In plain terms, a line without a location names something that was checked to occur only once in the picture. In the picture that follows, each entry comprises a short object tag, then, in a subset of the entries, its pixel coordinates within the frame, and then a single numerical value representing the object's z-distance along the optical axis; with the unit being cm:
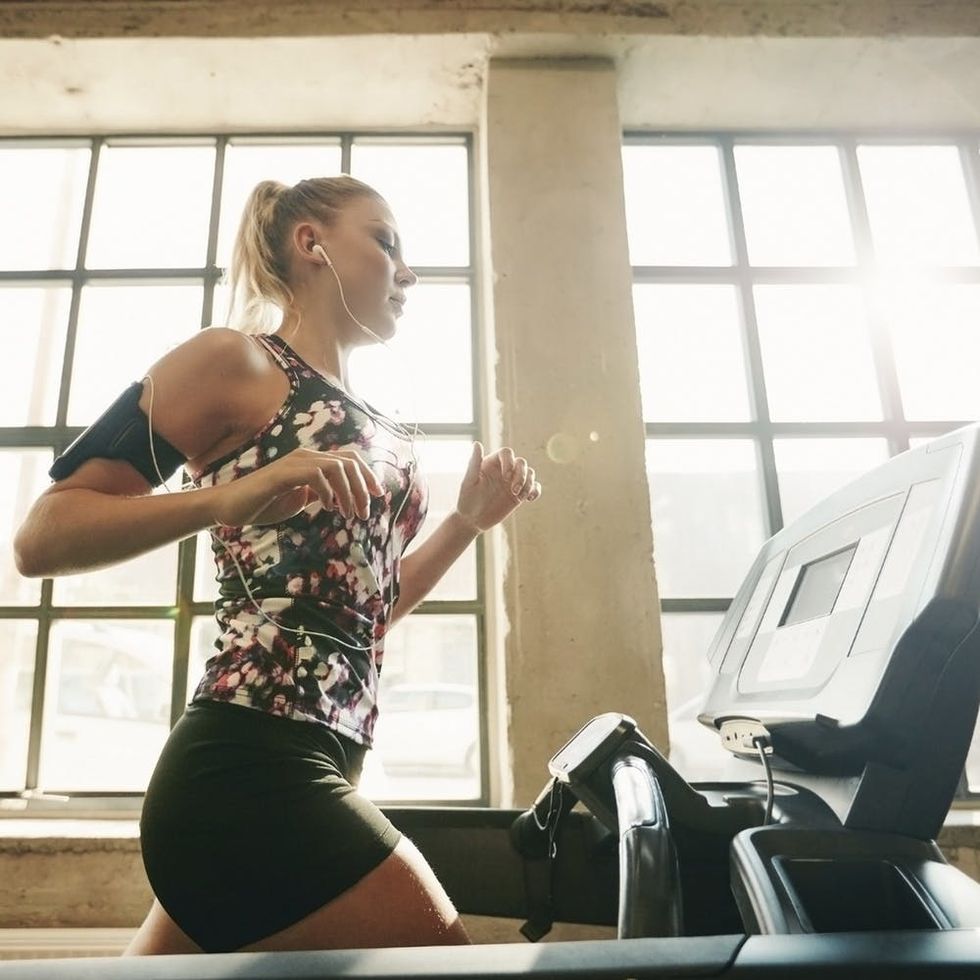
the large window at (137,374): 185
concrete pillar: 162
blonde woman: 70
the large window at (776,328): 204
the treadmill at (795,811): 43
